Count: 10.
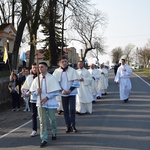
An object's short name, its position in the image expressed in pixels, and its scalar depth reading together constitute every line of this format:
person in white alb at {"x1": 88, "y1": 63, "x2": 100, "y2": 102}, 15.54
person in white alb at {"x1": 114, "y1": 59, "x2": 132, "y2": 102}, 14.83
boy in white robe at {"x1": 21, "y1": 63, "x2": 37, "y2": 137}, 8.45
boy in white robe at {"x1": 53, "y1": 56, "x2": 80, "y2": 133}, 8.62
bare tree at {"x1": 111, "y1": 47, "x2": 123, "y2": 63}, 126.75
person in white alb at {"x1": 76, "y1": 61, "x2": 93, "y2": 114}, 11.60
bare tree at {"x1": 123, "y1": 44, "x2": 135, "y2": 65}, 123.75
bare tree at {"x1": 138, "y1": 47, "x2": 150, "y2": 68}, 87.88
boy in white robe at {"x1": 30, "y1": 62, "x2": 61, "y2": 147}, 7.43
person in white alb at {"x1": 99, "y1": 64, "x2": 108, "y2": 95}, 19.27
